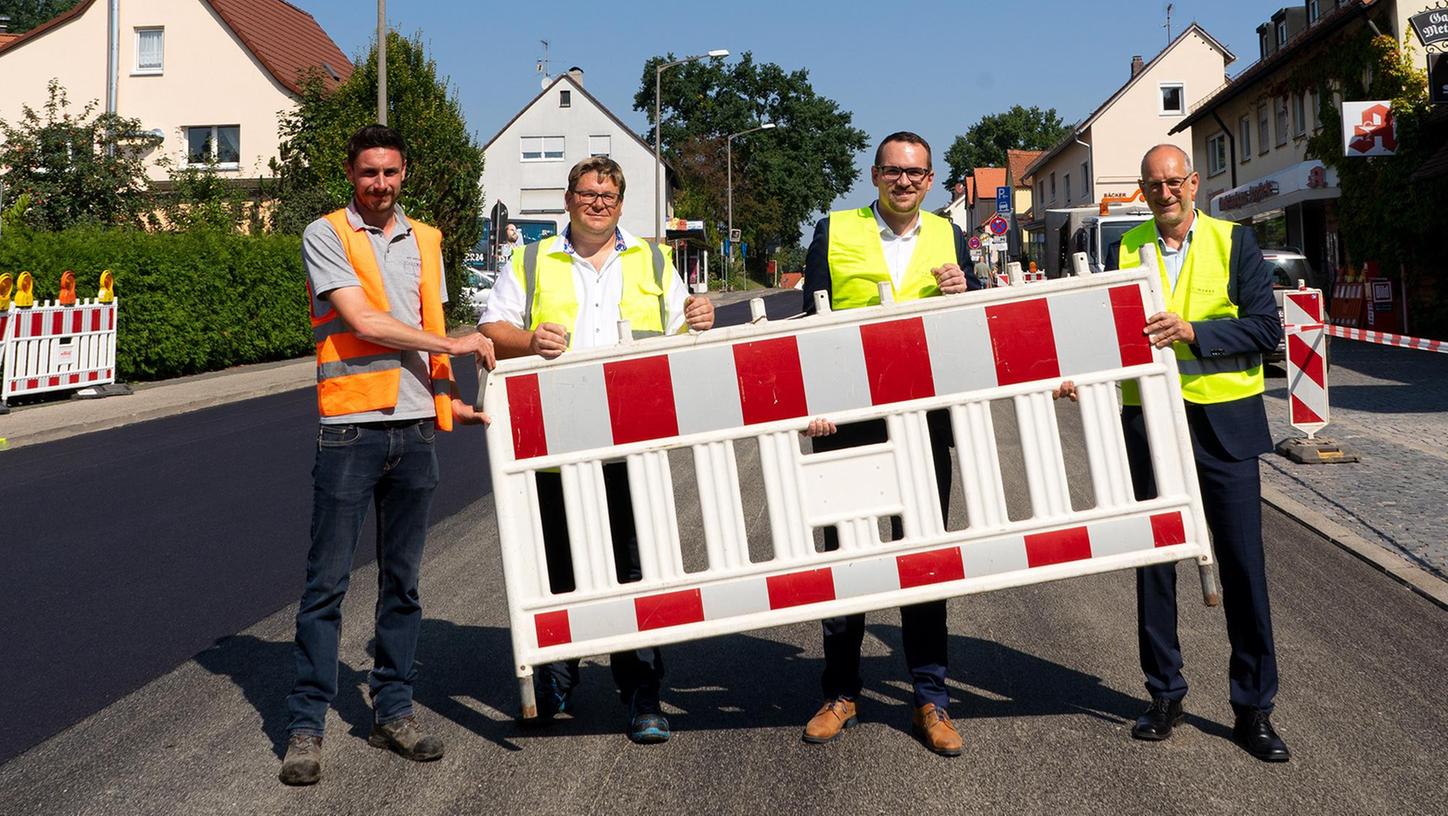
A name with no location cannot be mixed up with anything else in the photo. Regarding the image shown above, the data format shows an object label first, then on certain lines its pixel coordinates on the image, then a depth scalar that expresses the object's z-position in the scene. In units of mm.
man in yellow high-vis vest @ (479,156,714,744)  4598
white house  68812
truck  23719
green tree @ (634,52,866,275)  91750
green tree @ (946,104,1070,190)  129238
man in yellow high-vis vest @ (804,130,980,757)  4504
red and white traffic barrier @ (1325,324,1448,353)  11320
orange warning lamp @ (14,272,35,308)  17297
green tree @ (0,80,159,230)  28817
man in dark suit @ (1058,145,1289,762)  4449
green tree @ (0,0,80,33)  86688
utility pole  24109
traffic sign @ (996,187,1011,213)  44781
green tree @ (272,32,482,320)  30906
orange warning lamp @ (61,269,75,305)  18422
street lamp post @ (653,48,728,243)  45562
